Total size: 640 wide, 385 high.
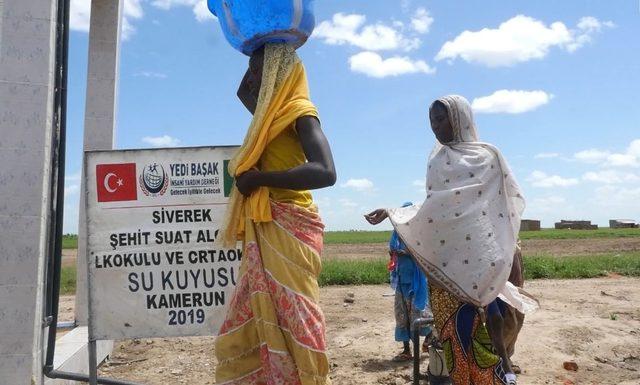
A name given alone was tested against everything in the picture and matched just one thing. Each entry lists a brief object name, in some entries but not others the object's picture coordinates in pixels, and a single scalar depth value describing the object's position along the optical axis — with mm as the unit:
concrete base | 4277
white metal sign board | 3863
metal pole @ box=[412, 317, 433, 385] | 3620
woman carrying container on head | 2113
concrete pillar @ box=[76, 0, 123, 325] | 5891
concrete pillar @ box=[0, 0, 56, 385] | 3412
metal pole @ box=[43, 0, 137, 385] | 3598
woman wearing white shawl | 3244
